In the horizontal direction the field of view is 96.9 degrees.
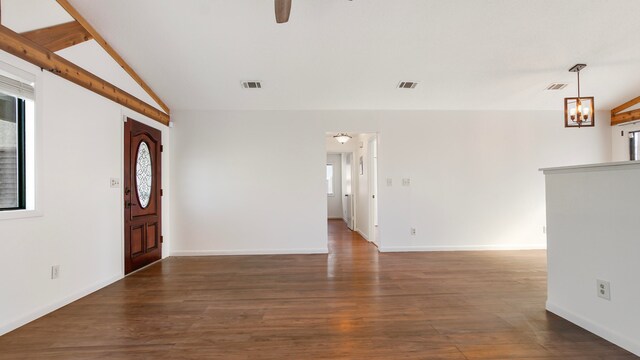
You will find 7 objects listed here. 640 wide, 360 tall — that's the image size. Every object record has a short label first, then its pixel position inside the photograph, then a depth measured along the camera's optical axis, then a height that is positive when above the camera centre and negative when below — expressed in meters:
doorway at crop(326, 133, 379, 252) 5.73 -0.04
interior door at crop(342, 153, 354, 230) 7.81 -0.25
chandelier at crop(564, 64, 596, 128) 3.47 +0.82
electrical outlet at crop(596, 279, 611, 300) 2.11 -0.85
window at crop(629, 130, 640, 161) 4.78 +0.53
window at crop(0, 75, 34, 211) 2.40 +0.41
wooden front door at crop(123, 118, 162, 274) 3.86 -0.14
